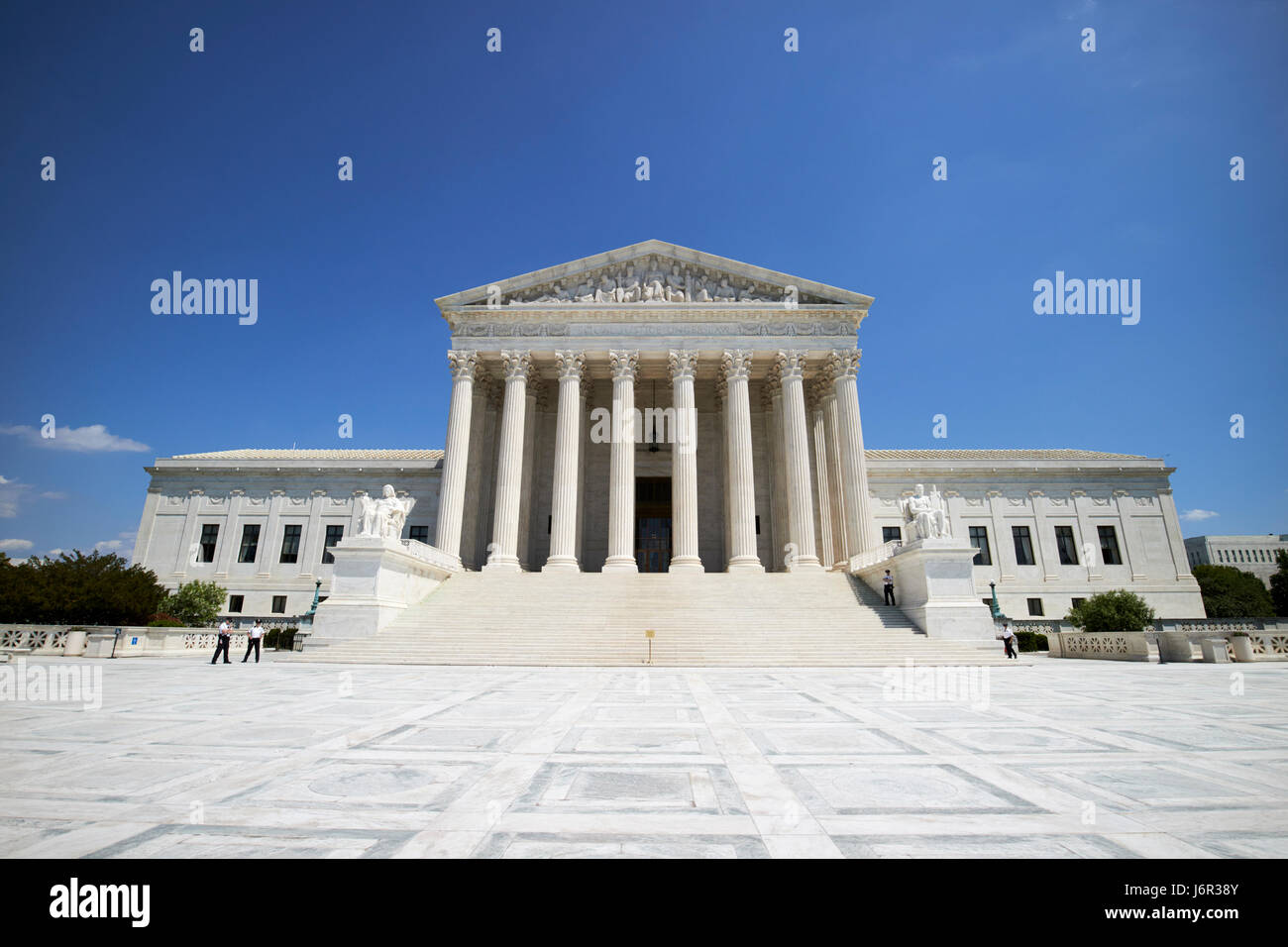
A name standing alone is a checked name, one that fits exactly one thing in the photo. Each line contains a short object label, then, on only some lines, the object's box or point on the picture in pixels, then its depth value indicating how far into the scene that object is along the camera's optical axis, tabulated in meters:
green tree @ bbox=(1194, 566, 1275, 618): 43.81
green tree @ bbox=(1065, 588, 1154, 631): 26.41
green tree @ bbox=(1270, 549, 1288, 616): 52.88
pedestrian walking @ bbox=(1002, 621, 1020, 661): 19.27
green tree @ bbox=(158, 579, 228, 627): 32.00
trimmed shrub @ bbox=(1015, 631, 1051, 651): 25.27
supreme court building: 30.14
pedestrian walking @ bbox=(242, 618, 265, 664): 18.11
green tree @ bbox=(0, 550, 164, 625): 21.88
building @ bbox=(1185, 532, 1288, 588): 88.38
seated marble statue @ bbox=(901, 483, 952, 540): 21.72
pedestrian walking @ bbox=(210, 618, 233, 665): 17.69
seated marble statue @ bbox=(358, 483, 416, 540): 21.56
